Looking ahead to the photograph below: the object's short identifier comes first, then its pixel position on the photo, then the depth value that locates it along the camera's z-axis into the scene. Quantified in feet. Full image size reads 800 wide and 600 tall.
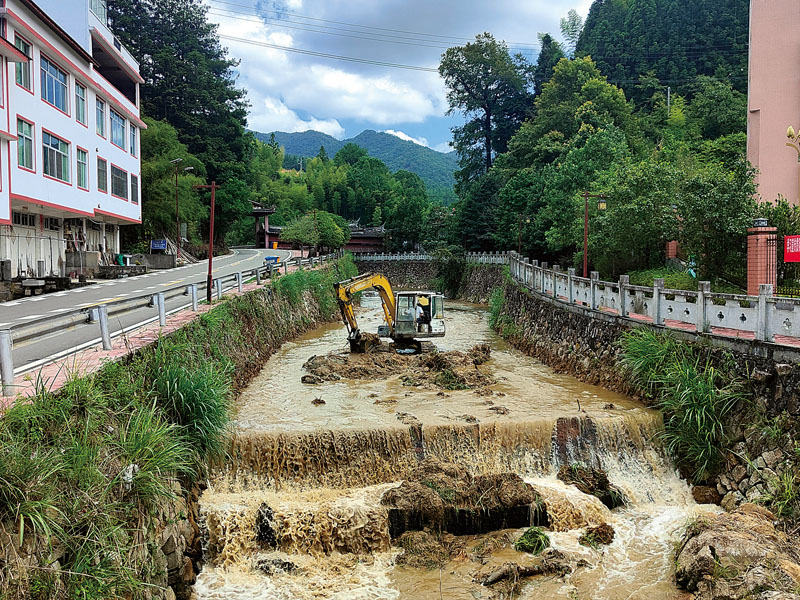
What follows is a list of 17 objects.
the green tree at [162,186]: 146.82
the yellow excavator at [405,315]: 69.00
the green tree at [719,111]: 159.53
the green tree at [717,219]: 60.49
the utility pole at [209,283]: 62.59
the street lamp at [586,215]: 77.49
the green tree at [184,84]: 192.54
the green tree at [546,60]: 226.17
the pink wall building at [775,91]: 80.69
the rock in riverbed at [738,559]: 24.48
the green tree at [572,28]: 272.51
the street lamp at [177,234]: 143.23
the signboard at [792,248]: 46.33
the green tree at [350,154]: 374.43
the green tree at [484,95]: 226.79
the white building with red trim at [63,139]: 77.00
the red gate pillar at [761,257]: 53.11
